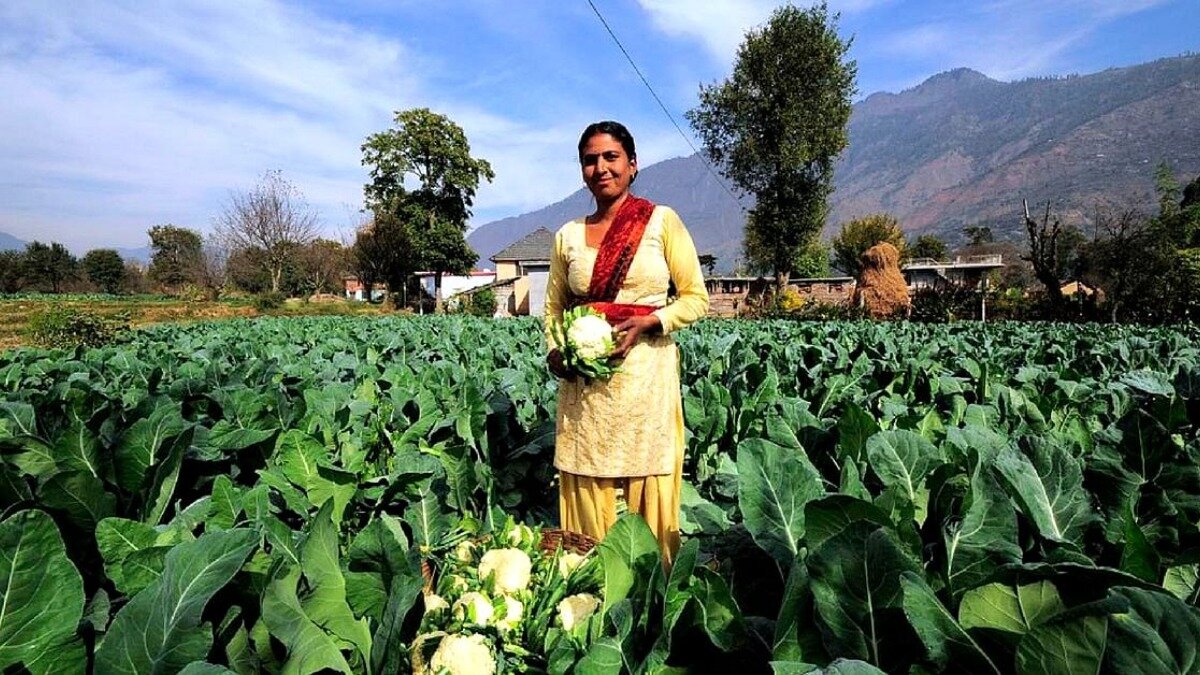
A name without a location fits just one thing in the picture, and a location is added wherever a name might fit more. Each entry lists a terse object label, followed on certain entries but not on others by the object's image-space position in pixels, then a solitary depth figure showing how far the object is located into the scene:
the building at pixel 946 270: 59.53
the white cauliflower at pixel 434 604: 1.43
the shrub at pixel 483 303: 39.03
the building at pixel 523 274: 41.41
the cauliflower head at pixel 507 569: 1.50
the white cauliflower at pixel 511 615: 1.37
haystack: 23.73
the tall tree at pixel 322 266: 69.56
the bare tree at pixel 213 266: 68.94
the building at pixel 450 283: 53.72
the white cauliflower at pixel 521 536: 1.67
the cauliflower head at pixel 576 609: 1.36
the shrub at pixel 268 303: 39.75
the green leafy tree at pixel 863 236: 70.31
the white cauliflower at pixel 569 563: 1.62
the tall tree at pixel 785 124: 34.00
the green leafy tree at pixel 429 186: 50.72
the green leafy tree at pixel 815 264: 62.58
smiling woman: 2.62
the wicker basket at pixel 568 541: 1.97
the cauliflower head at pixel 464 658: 1.28
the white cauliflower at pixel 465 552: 1.66
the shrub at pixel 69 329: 12.72
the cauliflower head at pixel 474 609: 1.37
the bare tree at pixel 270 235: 52.97
